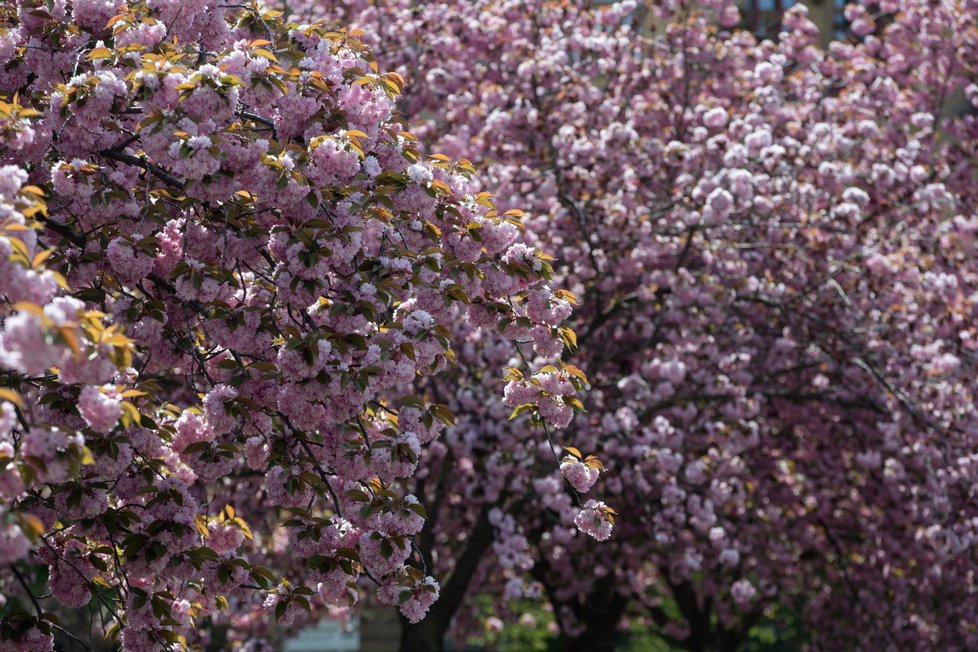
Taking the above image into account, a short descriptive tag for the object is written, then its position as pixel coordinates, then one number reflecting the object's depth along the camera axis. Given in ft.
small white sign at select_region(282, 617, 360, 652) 122.62
